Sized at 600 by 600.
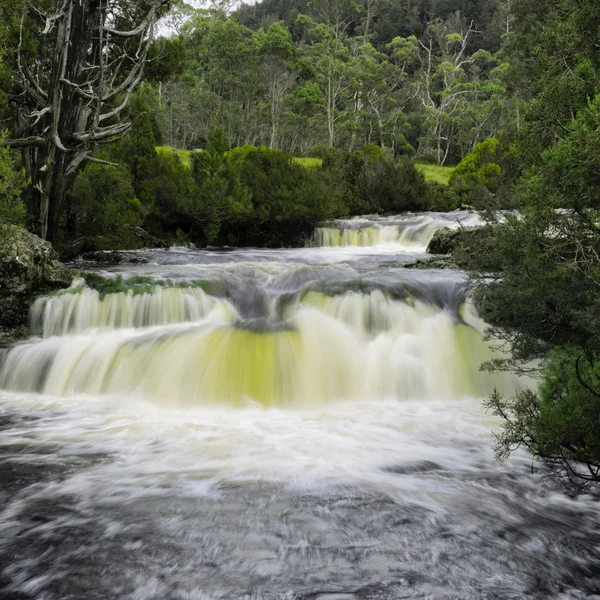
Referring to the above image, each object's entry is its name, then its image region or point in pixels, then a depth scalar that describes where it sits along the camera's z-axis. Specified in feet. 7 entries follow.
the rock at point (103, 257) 42.73
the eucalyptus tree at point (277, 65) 133.90
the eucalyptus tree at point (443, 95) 147.95
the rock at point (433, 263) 37.55
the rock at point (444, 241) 46.04
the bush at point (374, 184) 79.82
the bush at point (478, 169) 81.93
